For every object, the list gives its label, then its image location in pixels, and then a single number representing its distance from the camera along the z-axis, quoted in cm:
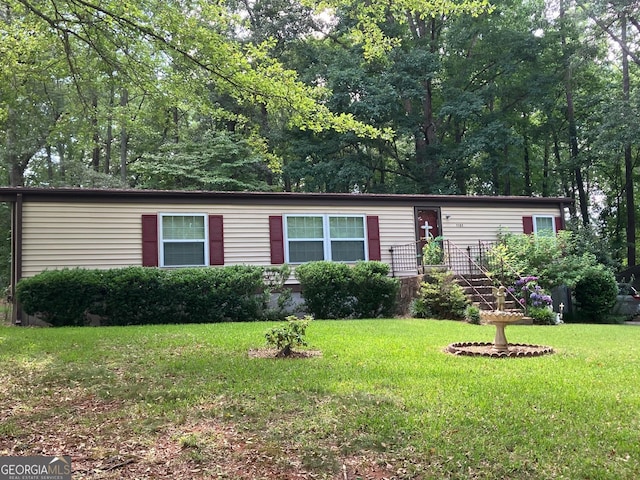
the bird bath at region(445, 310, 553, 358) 665
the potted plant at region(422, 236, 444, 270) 1326
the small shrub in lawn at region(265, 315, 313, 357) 639
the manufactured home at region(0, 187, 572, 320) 1100
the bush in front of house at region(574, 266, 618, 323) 1387
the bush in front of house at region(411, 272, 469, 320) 1173
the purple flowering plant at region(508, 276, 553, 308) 1182
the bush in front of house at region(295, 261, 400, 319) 1134
